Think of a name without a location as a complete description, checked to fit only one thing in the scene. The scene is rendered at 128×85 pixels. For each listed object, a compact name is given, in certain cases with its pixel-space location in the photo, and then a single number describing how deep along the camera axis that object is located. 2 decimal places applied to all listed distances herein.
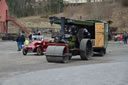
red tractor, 21.03
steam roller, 15.56
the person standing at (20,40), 24.98
